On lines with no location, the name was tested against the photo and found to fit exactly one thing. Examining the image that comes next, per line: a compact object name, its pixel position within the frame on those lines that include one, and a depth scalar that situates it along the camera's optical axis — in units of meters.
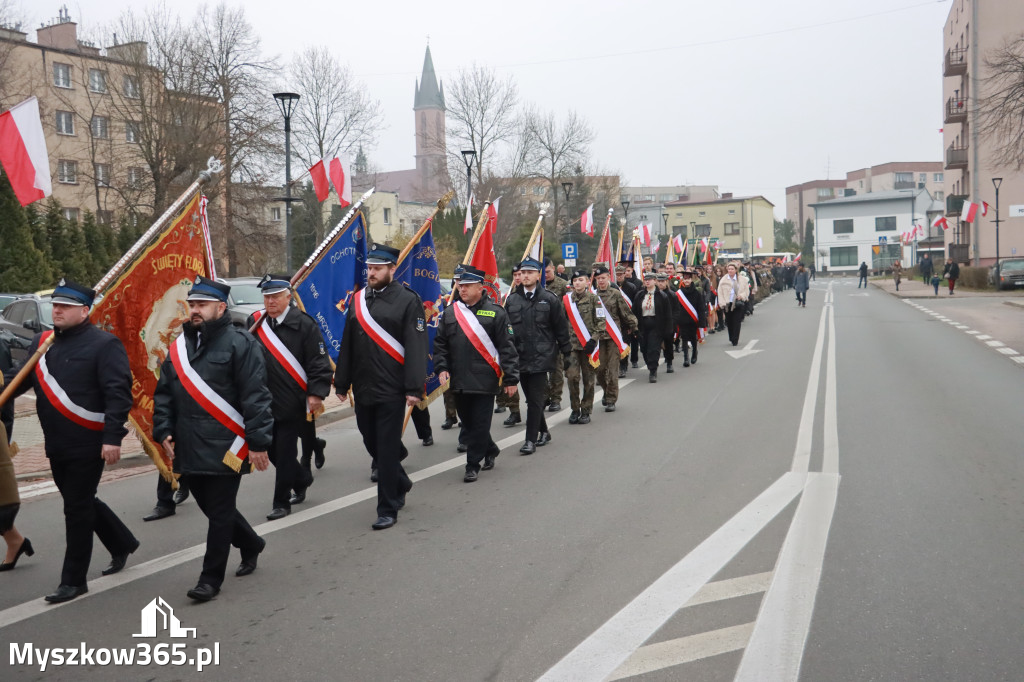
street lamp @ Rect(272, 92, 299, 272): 20.12
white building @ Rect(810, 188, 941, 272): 105.50
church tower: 125.20
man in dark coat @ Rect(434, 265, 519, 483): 8.07
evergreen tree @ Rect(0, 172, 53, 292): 30.62
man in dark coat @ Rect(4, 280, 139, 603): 5.22
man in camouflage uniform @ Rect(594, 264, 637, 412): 11.80
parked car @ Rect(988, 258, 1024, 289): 41.59
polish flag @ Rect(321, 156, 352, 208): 15.59
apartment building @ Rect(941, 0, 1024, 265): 51.72
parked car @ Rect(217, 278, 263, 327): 18.91
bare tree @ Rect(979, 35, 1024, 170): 25.16
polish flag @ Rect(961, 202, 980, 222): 46.22
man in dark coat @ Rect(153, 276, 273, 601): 5.16
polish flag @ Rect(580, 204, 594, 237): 25.14
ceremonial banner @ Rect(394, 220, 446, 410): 10.20
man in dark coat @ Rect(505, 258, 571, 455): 9.48
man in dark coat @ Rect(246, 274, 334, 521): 7.03
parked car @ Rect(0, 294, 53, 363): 17.38
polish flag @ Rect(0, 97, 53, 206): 7.30
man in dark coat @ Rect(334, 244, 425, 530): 6.63
